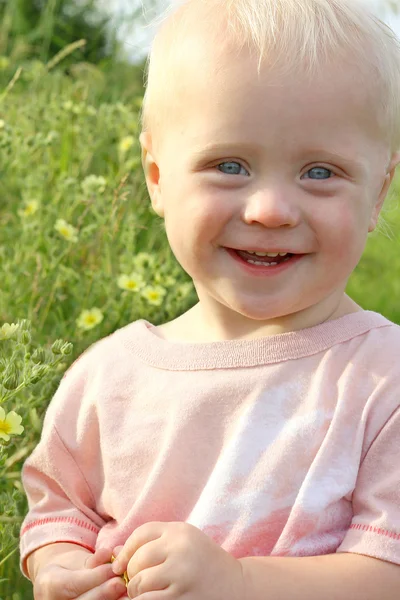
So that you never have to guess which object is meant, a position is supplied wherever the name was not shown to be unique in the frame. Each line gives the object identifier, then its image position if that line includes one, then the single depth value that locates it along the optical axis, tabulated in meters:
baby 0.82
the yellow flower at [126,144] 1.38
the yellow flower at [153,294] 1.19
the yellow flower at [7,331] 0.89
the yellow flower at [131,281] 1.19
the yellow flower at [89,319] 1.15
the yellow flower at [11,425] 0.86
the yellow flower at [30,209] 1.25
